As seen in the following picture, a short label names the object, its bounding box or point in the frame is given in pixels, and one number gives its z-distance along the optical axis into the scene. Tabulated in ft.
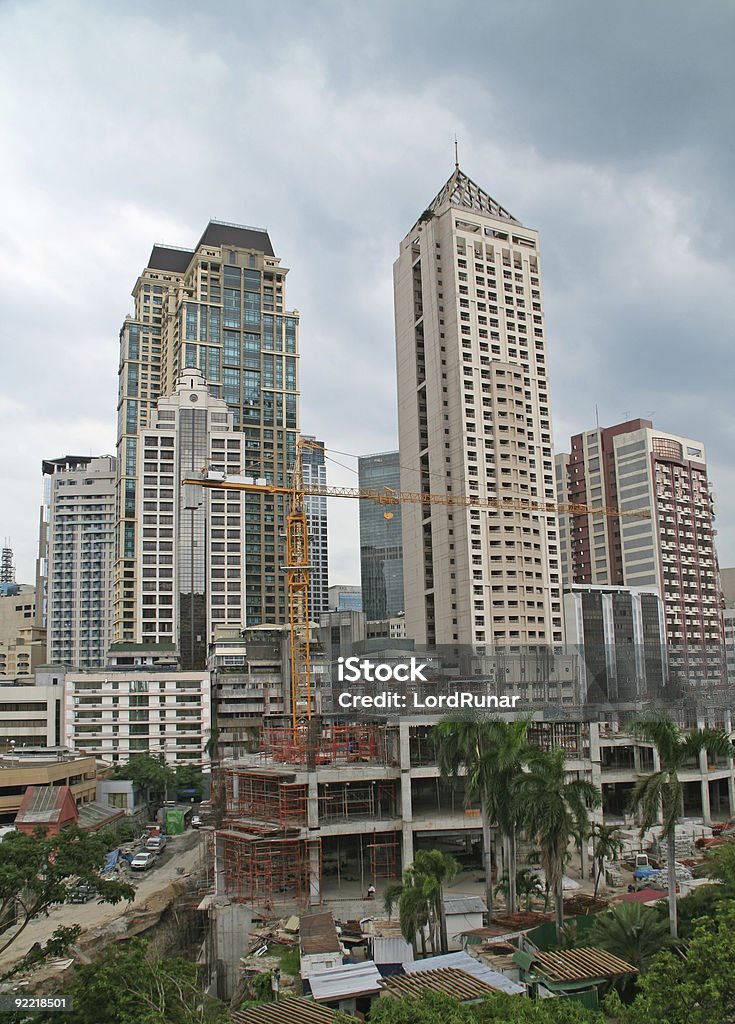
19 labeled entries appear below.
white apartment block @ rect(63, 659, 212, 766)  345.92
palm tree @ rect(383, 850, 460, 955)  114.42
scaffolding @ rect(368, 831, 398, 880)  170.60
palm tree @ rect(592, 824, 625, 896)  150.20
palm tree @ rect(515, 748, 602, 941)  113.29
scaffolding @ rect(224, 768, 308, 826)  164.76
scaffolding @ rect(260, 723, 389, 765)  188.24
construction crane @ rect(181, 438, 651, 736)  288.10
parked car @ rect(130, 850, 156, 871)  221.66
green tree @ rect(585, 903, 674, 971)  105.29
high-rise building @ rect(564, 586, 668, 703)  386.73
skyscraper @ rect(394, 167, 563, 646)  395.75
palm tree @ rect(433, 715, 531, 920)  130.62
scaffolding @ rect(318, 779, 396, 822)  169.99
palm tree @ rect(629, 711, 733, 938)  108.17
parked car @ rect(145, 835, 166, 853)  242.37
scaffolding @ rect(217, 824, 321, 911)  159.53
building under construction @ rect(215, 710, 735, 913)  162.09
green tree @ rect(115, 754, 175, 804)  298.15
